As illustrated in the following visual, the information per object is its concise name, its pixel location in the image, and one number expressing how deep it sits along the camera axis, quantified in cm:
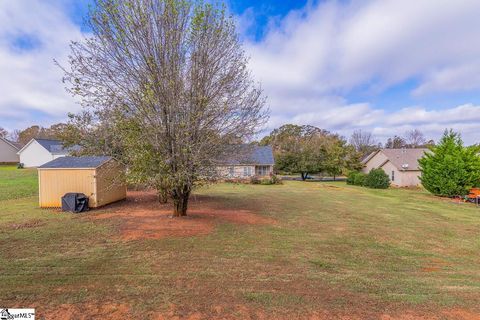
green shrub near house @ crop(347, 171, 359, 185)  3303
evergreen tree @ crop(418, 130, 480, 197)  1956
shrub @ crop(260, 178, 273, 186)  2905
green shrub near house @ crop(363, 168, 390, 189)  2911
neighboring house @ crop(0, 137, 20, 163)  4816
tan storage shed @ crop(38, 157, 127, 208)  1268
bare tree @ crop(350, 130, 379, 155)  7050
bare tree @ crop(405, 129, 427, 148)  7376
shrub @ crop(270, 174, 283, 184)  2985
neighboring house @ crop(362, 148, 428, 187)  3201
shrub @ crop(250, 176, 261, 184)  2932
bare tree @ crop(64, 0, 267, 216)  870
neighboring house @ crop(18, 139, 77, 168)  4066
